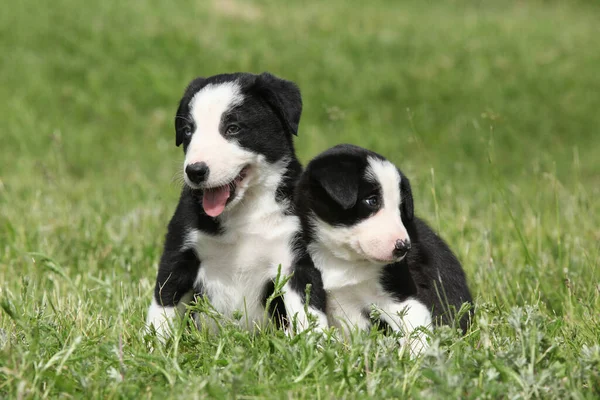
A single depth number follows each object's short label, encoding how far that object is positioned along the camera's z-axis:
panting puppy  8.30
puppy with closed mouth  8.02
